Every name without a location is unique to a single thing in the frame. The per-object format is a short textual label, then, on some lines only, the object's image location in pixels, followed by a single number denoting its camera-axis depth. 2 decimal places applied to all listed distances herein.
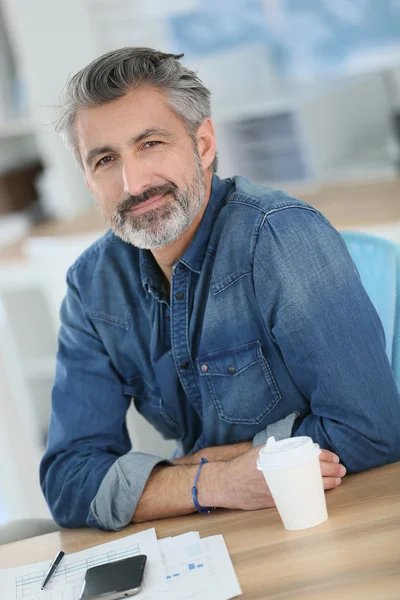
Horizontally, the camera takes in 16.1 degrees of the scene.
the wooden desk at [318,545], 1.72
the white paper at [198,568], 1.77
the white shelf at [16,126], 4.62
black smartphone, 1.81
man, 2.04
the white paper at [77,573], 1.84
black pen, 1.90
